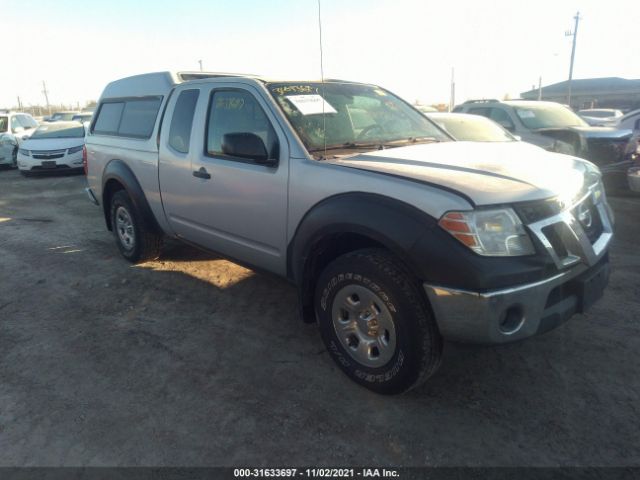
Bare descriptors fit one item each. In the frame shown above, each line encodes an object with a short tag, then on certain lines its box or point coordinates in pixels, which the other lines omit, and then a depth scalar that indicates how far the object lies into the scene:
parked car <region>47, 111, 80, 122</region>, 20.75
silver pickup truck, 2.32
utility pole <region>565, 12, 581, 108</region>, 39.16
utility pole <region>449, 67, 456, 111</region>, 37.10
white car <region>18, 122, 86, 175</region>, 12.27
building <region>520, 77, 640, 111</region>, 43.90
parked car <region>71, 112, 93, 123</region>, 19.06
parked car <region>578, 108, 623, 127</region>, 20.23
